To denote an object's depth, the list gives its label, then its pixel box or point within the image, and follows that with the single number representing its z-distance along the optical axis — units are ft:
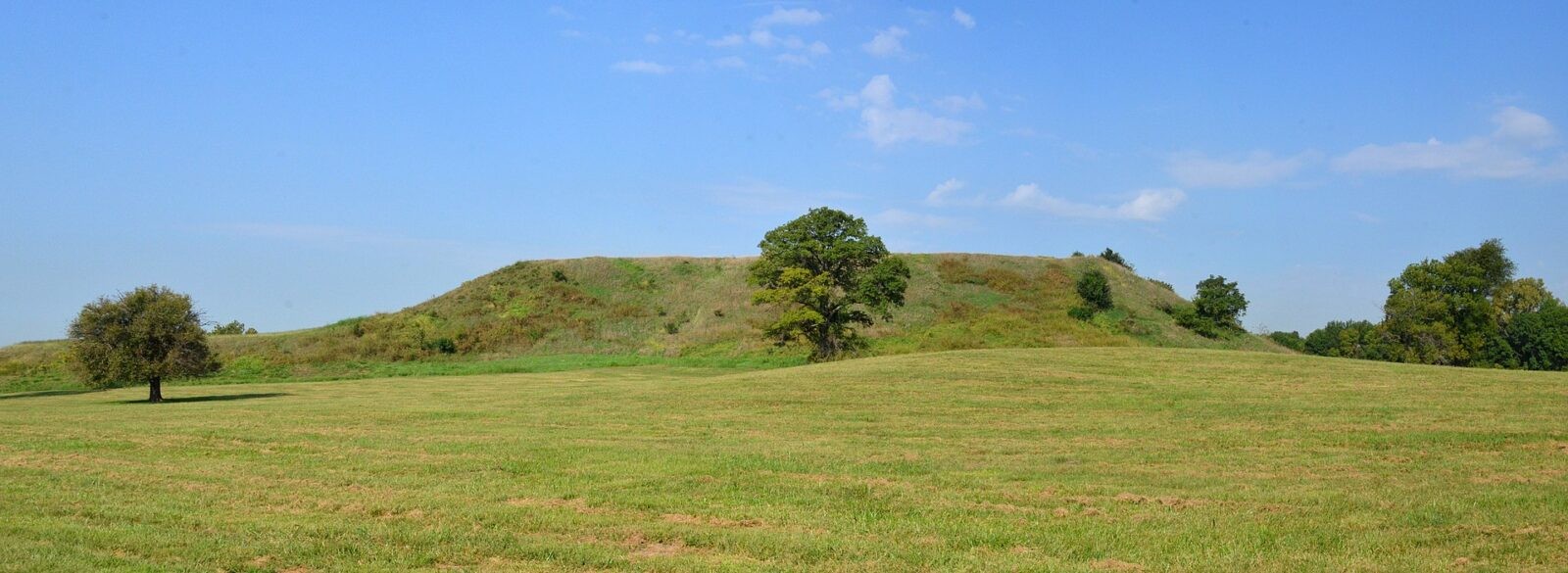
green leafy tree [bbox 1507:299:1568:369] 227.81
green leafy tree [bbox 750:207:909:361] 179.83
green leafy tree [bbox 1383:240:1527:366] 205.67
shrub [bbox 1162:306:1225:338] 227.40
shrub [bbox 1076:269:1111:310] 242.99
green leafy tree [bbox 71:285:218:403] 128.88
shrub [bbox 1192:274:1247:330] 224.74
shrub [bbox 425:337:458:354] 237.66
